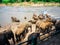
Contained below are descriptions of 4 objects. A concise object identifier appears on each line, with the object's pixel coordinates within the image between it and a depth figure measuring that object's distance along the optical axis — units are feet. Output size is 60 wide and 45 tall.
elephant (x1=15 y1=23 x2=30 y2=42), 18.36
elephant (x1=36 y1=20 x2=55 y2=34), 20.03
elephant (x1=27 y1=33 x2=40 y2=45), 10.05
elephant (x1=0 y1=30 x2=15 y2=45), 14.63
